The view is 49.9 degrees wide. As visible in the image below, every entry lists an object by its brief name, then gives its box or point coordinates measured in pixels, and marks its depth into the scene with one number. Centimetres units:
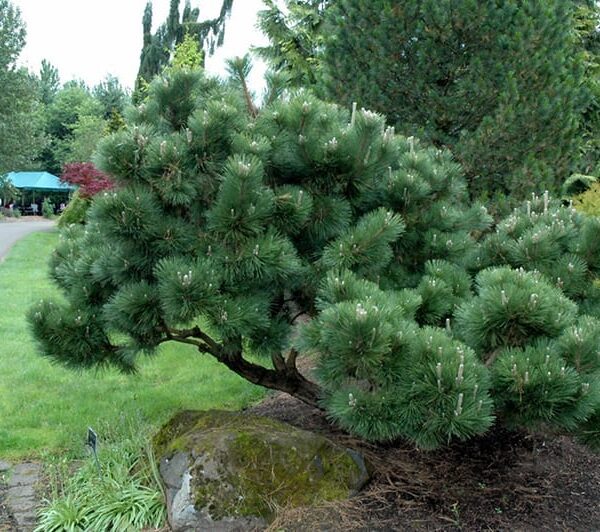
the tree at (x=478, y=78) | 485
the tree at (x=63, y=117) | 4225
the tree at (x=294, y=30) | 1067
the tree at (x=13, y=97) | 2861
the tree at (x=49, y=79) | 5202
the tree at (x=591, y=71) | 838
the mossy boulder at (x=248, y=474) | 304
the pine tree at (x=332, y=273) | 252
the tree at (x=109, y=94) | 4501
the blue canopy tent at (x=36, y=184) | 3874
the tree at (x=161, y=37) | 2417
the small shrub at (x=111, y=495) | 324
